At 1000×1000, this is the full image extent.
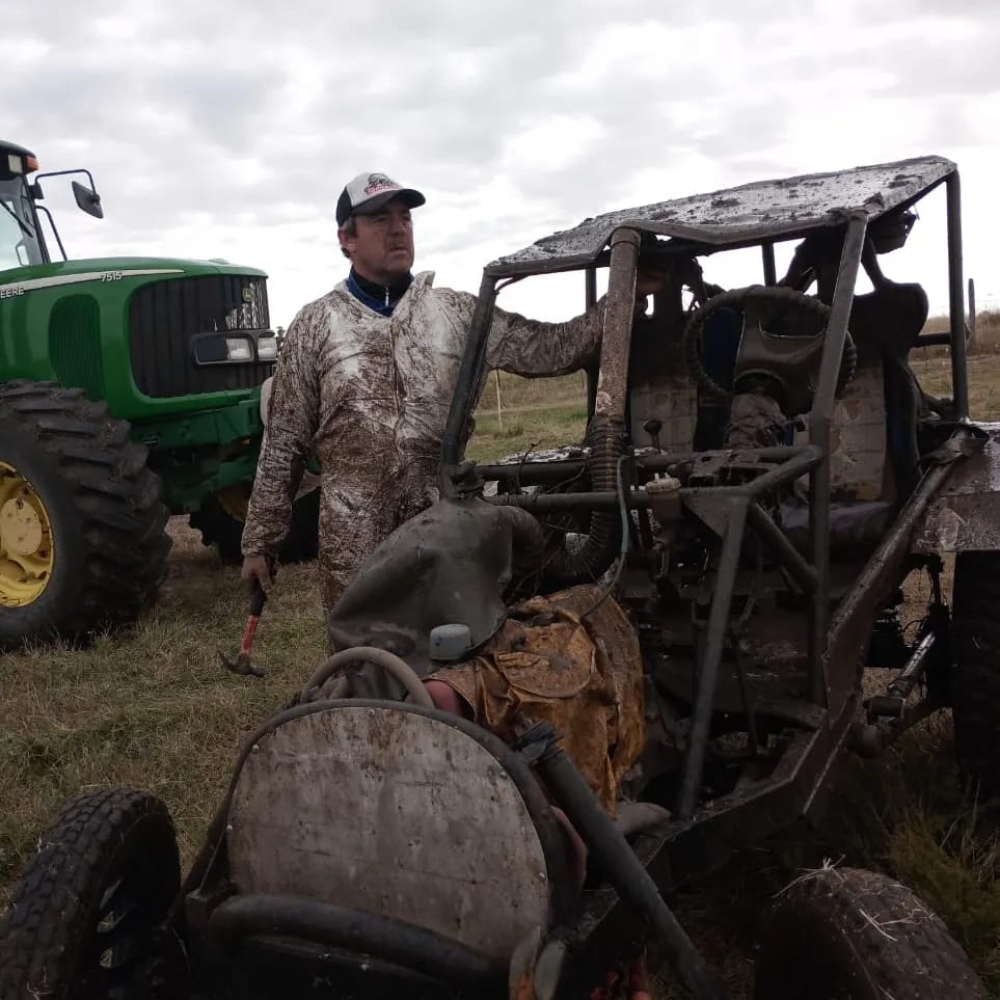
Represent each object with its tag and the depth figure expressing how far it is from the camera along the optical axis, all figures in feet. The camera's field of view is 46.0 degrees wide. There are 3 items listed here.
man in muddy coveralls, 11.53
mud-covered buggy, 6.37
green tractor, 18.19
